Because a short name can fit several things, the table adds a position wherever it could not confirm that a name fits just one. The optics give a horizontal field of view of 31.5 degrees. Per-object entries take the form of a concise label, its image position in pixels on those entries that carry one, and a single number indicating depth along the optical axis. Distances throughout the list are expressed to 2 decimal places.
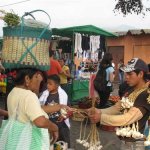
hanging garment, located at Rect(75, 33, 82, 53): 7.79
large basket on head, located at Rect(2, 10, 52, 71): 2.62
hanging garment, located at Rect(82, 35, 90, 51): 7.99
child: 3.87
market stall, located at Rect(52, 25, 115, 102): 7.80
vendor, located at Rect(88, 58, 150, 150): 2.45
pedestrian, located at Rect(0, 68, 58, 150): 2.19
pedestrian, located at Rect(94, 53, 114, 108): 6.39
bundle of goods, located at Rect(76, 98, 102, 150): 2.60
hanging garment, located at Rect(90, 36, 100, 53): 8.17
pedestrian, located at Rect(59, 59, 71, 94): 7.28
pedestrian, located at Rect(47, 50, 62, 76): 5.75
